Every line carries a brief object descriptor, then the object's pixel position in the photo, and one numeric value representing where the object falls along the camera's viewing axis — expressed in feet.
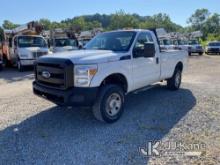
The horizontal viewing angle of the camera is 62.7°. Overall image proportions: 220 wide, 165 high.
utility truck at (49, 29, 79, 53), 40.58
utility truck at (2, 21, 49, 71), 33.49
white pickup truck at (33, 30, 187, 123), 11.26
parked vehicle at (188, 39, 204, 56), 65.83
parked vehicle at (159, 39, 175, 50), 55.46
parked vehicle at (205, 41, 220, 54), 68.74
